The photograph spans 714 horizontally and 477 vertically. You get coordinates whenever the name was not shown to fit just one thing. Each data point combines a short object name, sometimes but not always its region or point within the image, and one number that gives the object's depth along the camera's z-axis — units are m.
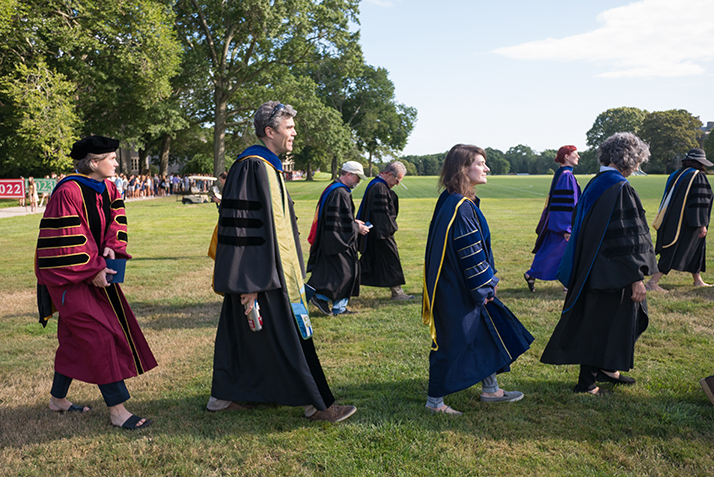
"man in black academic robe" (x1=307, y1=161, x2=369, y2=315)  6.34
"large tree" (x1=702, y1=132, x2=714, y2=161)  77.44
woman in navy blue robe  3.48
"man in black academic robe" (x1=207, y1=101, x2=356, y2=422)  3.32
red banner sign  23.02
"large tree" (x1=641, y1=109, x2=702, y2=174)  82.12
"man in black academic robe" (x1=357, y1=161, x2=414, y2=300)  7.16
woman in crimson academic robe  3.33
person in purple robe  6.90
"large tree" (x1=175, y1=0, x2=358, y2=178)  28.62
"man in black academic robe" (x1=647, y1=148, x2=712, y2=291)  7.19
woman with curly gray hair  3.78
